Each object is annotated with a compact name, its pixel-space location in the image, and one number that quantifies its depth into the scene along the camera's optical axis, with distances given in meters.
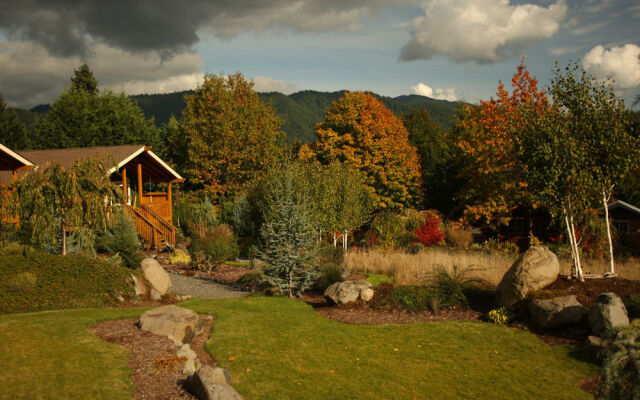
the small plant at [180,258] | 18.27
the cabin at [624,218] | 22.30
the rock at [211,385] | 5.44
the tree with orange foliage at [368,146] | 30.66
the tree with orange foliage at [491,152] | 21.34
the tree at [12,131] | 44.44
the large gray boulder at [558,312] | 9.26
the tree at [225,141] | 31.80
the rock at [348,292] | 11.96
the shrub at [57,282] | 10.38
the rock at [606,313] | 8.44
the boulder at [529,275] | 10.49
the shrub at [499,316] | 10.23
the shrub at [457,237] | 22.75
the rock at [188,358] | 6.70
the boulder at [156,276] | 12.19
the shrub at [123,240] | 16.79
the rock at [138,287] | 11.88
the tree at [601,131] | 11.41
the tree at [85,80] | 48.72
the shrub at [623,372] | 3.78
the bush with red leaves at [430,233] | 22.01
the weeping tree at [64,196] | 11.55
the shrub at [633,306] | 9.19
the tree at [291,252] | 12.95
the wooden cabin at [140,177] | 22.20
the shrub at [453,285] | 11.73
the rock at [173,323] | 8.30
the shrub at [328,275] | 14.02
